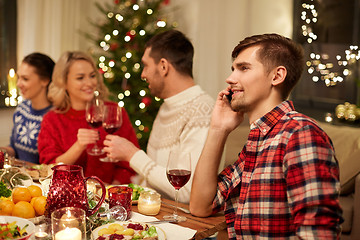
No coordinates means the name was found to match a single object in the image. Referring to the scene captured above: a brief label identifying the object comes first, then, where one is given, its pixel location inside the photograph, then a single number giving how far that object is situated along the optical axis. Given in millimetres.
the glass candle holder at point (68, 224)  1114
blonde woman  2629
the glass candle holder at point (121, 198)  1494
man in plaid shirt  1201
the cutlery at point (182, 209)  1642
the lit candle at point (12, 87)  2342
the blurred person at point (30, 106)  2928
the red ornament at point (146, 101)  4383
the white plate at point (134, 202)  1654
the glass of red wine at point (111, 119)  2207
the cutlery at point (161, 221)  1467
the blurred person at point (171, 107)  2127
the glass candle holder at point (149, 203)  1548
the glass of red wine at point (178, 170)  1511
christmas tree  4391
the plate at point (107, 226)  1262
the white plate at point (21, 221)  1185
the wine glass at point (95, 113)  2273
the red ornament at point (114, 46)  4438
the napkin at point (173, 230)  1354
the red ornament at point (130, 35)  4375
